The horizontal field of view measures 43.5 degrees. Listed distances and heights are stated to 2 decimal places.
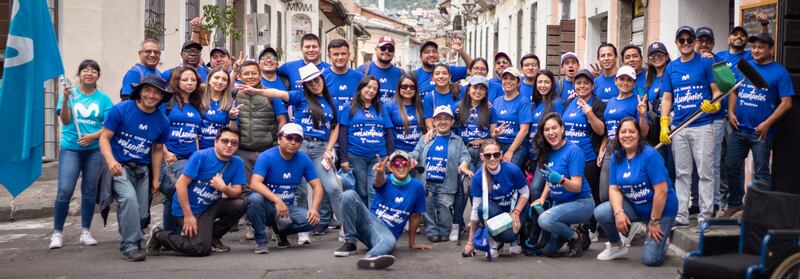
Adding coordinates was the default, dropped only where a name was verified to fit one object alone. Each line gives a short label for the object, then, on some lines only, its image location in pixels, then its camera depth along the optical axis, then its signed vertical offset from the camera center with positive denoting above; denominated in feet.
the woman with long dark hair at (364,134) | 31.91 -0.53
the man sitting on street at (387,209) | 28.17 -2.62
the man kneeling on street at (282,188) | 28.76 -2.08
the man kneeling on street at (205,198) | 27.96 -2.33
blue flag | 24.31 +0.64
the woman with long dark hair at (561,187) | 27.84 -1.94
